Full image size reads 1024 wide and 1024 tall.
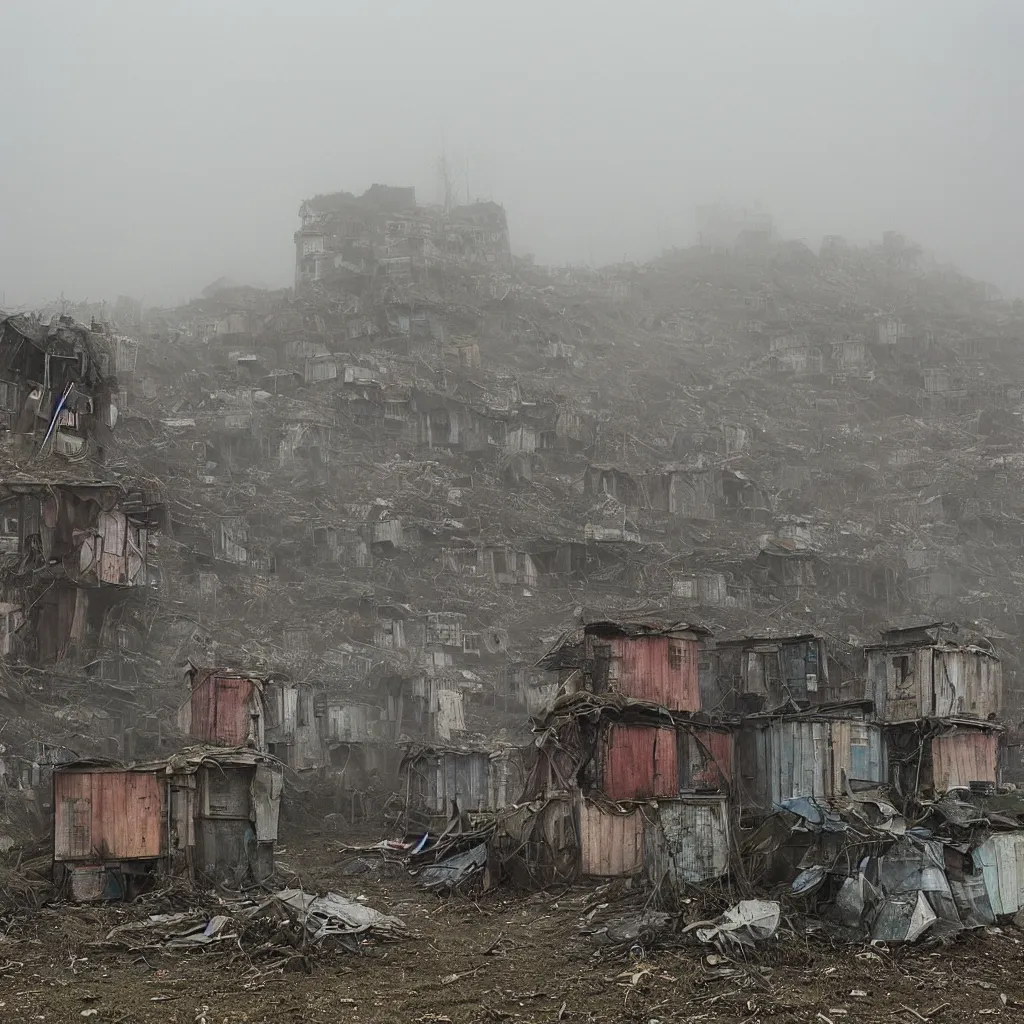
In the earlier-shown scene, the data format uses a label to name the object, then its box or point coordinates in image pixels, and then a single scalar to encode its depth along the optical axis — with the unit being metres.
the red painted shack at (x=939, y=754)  29.22
